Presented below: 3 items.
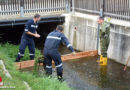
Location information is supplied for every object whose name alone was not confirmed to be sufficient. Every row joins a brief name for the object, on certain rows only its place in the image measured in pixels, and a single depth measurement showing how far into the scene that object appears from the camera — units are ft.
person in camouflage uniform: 48.08
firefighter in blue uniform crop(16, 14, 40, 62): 47.47
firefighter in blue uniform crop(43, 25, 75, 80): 38.26
